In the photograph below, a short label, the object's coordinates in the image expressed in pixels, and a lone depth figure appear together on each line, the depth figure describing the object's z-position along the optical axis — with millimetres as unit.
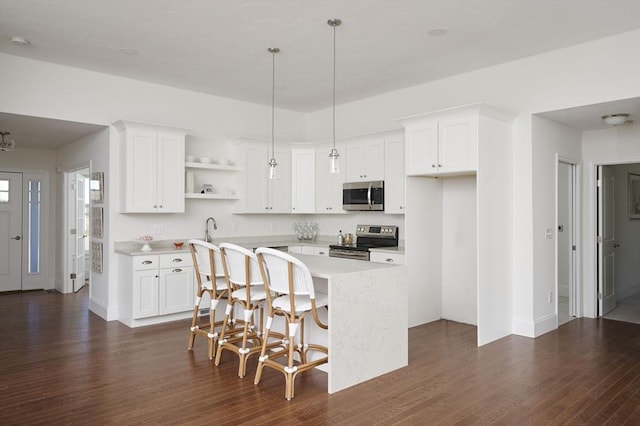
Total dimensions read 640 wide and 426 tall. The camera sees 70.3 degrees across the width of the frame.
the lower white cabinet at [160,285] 5059
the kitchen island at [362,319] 3236
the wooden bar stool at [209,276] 3967
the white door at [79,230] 7340
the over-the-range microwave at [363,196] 5754
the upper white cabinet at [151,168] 5230
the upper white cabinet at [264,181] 6301
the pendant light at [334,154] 3873
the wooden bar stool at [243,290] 3520
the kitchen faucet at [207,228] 6121
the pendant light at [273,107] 4180
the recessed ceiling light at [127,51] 4520
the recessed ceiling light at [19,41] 4234
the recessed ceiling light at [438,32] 4021
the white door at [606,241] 5531
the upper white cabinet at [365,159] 5773
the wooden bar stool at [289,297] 3131
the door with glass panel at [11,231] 7328
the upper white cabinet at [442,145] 4406
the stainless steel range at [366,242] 5637
